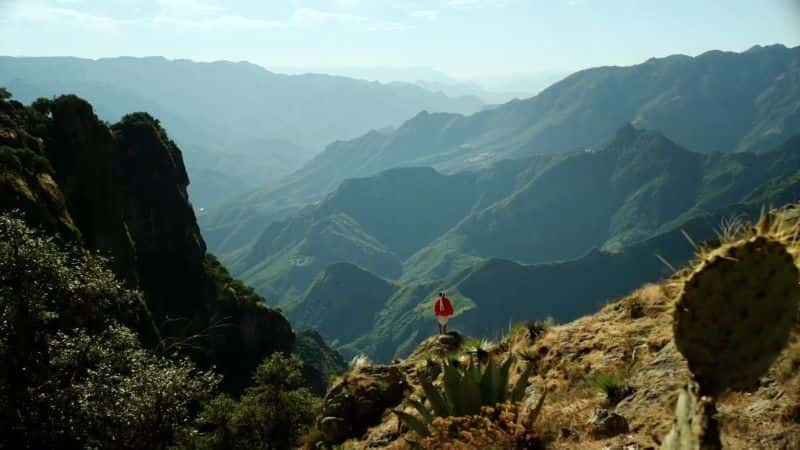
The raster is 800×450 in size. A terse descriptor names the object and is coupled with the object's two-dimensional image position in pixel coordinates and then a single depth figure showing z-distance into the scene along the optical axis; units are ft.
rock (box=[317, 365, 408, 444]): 45.34
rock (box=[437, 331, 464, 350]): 56.59
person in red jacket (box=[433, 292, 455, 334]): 66.32
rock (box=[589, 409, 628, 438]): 26.53
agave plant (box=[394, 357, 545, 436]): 30.86
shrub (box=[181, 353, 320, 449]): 88.38
